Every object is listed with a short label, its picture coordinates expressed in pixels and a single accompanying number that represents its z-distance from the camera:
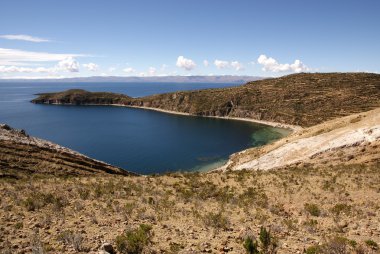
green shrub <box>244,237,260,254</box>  11.31
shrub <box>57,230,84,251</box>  11.74
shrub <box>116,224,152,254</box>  11.54
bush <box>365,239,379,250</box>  12.77
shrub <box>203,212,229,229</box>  15.05
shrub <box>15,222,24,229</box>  13.63
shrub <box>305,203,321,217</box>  17.83
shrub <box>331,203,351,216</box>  17.91
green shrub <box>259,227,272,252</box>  12.12
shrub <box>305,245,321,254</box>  11.52
